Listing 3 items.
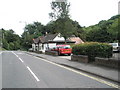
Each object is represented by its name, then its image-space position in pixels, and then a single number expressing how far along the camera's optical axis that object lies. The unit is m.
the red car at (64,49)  30.34
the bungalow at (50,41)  58.60
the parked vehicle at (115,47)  31.89
